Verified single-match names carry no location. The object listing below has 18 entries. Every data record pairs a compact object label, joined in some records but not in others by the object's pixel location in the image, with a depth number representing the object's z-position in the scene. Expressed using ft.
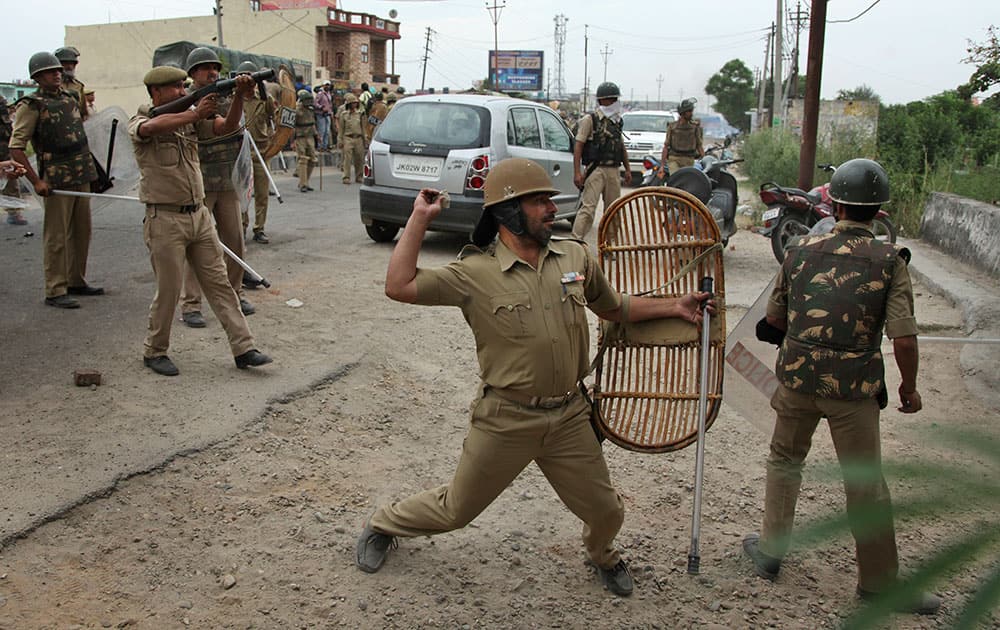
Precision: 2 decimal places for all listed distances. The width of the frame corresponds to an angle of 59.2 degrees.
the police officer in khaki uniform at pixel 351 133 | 53.83
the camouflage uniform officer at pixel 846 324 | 10.09
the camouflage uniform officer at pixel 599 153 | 31.07
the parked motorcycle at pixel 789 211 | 30.27
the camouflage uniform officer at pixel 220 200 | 20.02
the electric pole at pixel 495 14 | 177.27
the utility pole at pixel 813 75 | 34.58
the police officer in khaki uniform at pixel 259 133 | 26.94
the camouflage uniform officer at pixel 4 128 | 27.37
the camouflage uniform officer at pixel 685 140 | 37.52
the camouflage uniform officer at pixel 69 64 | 24.88
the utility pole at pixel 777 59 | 106.71
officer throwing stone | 9.63
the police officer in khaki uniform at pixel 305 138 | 44.54
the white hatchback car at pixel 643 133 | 63.46
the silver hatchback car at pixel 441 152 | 29.89
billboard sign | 263.90
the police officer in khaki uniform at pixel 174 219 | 16.38
